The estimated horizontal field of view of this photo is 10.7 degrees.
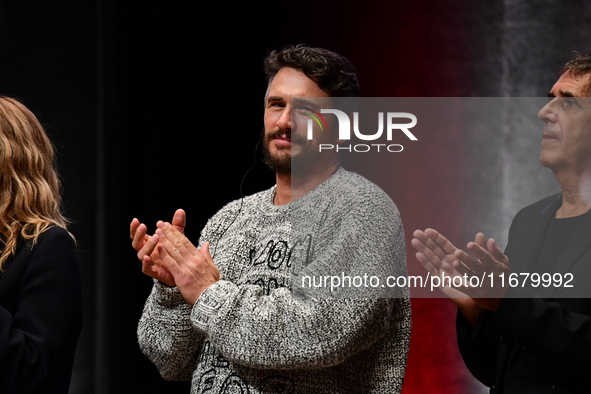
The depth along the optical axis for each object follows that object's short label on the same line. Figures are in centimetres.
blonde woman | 535
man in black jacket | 535
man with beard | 546
